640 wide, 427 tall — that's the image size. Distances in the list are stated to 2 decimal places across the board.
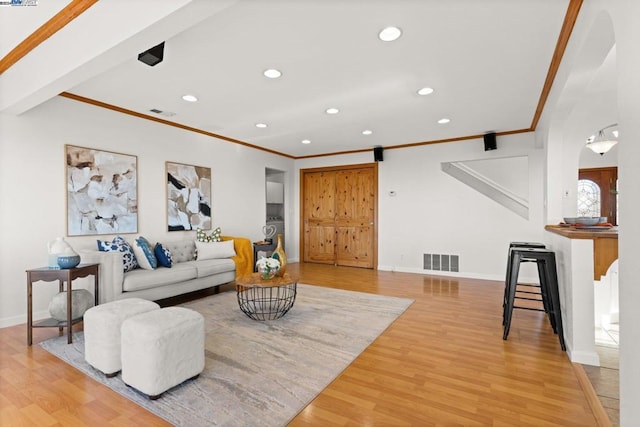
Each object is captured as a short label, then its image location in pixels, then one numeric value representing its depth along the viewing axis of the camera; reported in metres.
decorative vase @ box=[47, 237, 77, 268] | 2.76
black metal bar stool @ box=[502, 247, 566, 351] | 2.60
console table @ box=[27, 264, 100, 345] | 2.59
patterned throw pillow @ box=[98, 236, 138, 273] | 3.43
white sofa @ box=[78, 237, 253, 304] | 3.07
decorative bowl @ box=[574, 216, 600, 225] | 2.37
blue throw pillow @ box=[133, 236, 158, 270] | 3.61
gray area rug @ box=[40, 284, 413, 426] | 1.75
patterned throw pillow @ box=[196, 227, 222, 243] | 4.55
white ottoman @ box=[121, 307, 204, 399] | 1.82
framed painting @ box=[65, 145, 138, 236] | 3.49
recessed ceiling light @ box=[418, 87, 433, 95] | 3.29
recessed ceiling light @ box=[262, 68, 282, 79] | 2.85
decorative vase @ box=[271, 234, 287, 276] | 3.36
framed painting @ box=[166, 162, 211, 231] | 4.51
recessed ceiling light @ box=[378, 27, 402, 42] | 2.21
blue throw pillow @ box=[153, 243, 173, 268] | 3.76
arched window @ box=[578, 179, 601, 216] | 7.47
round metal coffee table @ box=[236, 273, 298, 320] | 3.09
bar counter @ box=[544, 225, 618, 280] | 2.13
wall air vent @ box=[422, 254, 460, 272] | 5.50
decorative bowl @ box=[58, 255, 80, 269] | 2.66
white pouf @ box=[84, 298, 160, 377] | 2.06
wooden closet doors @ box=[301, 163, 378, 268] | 6.42
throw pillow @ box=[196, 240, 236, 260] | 4.34
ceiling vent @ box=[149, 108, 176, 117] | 3.98
